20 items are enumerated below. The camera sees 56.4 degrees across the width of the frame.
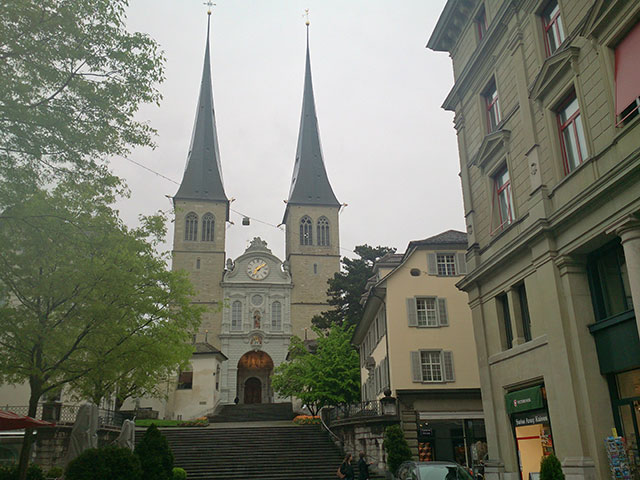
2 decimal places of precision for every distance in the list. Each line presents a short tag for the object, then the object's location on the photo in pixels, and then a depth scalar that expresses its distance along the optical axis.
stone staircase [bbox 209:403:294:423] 46.16
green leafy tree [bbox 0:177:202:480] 15.54
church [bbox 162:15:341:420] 67.62
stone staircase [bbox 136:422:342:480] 26.00
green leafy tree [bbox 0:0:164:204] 11.52
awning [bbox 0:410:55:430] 12.41
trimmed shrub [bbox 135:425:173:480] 17.38
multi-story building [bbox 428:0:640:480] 12.27
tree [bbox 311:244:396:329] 49.12
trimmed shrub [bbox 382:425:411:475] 22.88
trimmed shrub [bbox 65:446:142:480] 13.68
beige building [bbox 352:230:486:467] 25.72
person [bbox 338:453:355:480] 18.57
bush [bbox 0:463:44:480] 15.65
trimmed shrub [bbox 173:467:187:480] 21.18
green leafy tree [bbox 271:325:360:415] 37.12
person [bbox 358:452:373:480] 19.91
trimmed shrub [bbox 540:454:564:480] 12.56
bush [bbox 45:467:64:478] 22.17
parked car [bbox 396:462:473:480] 14.02
